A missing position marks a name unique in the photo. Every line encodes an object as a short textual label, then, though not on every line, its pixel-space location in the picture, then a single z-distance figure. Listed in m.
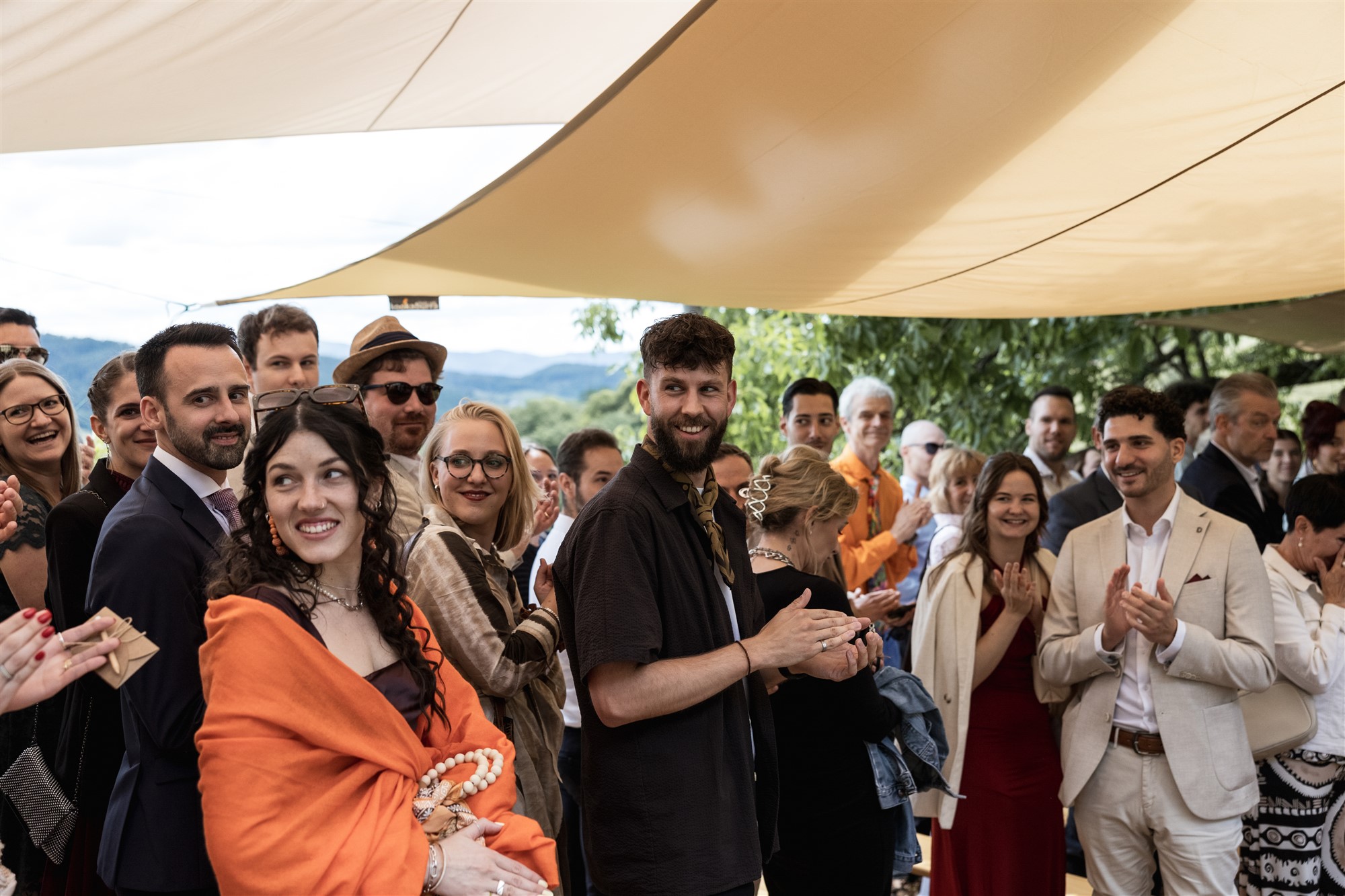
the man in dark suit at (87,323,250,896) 1.97
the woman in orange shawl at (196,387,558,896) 1.71
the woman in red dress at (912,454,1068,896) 3.64
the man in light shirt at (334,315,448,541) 3.20
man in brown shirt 2.13
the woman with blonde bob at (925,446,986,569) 4.89
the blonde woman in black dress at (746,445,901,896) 2.94
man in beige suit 3.29
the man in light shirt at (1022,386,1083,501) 5.74
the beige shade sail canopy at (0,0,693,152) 2.91
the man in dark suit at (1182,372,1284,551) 5.01
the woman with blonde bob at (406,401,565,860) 2.51
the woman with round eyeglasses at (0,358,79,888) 2.77
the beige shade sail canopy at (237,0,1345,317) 2.99
